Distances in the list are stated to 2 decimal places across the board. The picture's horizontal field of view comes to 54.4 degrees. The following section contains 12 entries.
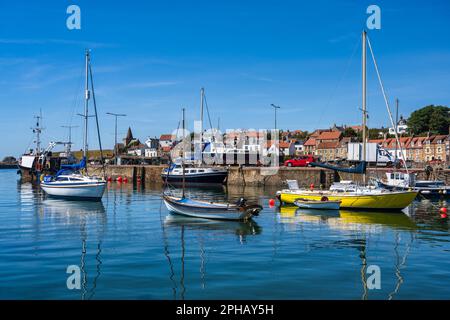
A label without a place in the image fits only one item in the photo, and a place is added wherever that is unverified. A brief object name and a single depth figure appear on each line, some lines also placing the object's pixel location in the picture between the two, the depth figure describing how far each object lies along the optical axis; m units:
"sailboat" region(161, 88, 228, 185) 70.50
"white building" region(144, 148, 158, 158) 162.38
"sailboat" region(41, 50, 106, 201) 42.75
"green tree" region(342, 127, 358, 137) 140.12
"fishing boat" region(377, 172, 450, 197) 49.88
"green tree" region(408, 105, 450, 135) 128.50
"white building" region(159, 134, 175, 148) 185.93
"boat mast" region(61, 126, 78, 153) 96.26
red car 78.75
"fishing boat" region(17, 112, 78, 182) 91.69
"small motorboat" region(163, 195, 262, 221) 29.22
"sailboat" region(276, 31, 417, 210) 35.44
